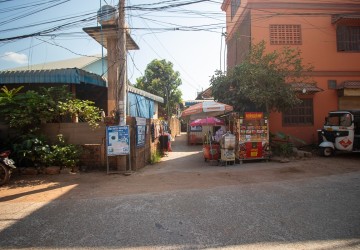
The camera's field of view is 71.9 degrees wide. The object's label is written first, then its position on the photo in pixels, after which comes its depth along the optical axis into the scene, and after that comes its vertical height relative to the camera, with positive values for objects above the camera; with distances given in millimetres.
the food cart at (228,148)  10305 -710
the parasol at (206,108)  10922 +1024
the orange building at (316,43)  14305 +5097
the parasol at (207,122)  11656 +441
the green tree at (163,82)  26266 +5498
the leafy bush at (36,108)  8891 +994
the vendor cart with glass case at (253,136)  10602 -253
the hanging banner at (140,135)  9562 -103
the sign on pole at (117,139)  8766 -221
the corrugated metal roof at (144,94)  13098 +2397
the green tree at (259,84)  11289 +2247
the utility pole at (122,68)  8969 +2389
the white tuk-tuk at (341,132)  10859 -148
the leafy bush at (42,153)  8500 -655
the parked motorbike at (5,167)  7488 -991
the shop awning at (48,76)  10961 +2603
